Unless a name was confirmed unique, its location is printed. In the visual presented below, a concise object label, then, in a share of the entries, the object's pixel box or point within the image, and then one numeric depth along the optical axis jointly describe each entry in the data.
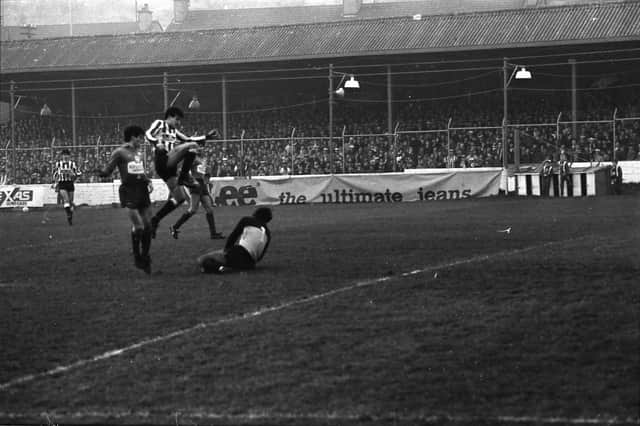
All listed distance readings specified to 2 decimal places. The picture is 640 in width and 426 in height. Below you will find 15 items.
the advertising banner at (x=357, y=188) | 38.50
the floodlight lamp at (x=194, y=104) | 47.88
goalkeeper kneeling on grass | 13.00
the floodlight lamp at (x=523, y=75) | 40.39
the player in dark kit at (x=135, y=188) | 13.45
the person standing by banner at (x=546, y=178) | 37.78
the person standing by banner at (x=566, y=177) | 37.72
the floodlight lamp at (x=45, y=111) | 51.03
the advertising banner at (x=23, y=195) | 42.62
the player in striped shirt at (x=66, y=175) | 29.26
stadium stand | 42.25
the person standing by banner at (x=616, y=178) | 38.44
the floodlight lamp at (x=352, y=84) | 42.31
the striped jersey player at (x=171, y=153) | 16.91
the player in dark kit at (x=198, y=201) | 18.64
